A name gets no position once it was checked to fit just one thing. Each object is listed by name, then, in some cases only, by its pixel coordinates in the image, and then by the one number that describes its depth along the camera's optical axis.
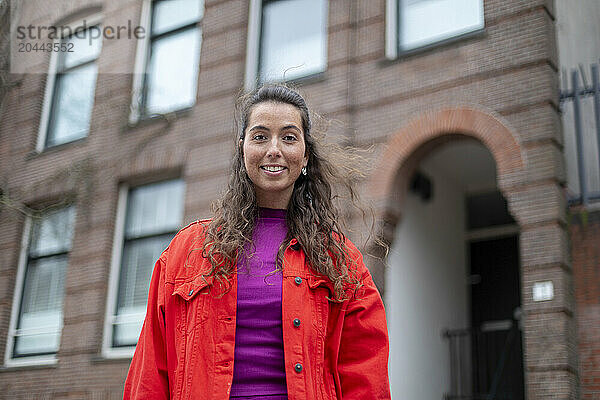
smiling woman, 2.08
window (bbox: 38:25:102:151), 11.58
